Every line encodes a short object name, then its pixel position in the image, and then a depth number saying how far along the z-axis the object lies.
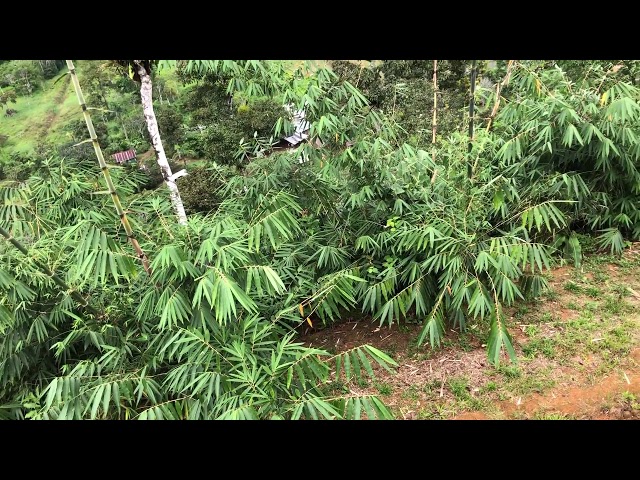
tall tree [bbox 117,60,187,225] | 6.71
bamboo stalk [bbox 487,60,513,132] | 3.16
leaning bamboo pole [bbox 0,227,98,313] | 2.06
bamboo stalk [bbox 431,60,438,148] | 3.89
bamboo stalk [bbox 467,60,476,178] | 2.54
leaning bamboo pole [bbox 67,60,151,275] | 1.63
